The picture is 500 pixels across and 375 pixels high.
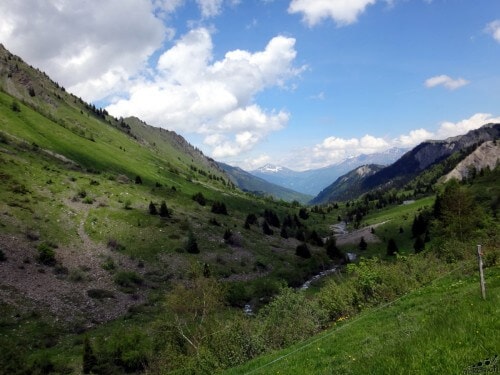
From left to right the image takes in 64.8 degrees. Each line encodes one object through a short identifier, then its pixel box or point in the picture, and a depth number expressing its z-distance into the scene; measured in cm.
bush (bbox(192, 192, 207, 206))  13138
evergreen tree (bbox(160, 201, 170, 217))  10056
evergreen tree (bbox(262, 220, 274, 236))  12139
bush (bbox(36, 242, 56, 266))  6544
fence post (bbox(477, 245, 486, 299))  1495
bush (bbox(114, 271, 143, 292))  6667
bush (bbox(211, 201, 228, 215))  12438
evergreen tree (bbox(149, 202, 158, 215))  9994
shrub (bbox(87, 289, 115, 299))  6108
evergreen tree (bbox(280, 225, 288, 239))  12316
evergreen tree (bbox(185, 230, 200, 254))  8494
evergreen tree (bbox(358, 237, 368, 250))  12121
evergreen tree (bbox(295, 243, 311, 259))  10344
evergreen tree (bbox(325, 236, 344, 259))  11092
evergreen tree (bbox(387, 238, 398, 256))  10569
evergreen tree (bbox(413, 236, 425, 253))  9894
